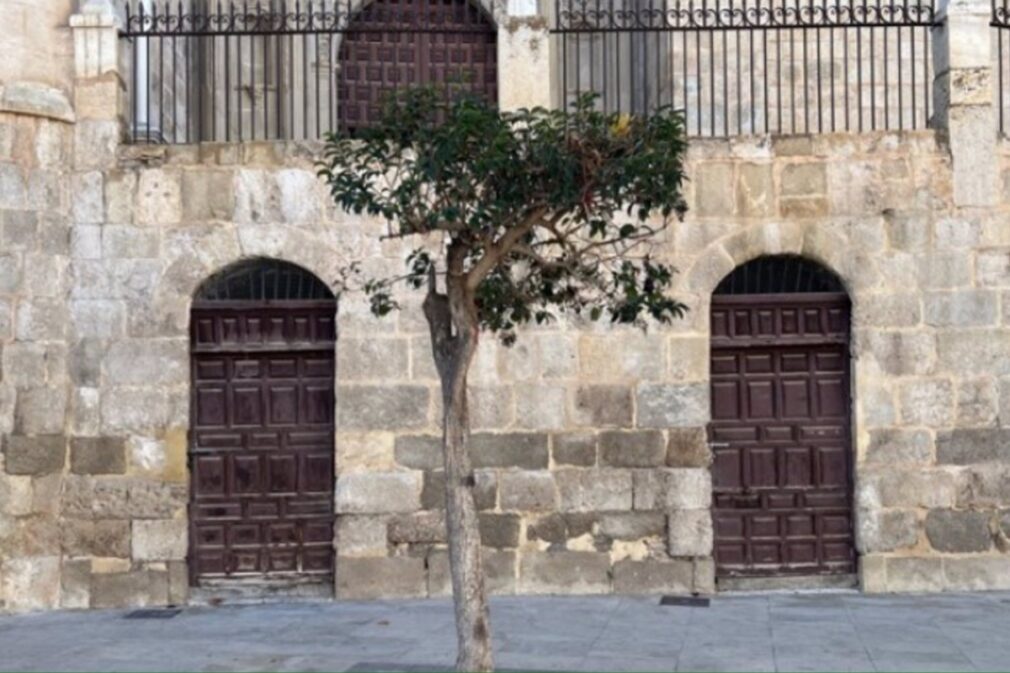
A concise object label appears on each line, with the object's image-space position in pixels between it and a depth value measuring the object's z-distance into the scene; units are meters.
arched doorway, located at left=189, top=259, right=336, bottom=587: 10.52
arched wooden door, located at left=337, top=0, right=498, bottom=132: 14.26
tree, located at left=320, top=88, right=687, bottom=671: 6.63
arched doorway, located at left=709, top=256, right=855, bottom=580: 10.59
